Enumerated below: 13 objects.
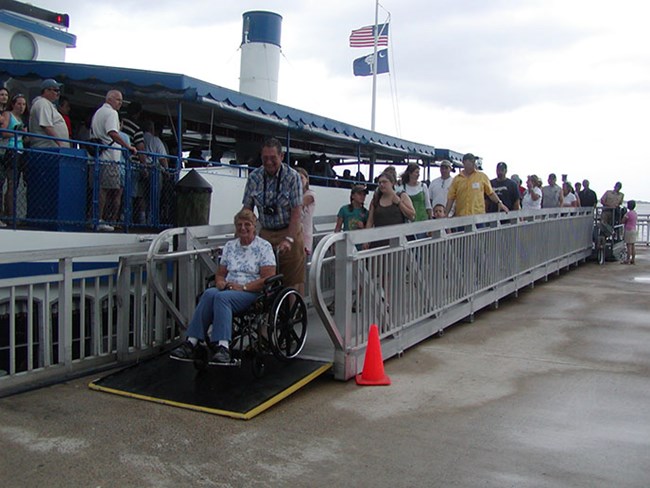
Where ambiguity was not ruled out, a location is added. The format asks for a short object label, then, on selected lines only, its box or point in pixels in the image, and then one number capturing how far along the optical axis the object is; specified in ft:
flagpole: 85.62
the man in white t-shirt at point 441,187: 34.24
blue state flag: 88.84
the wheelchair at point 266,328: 16.84
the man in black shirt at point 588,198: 56.75
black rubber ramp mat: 15.48
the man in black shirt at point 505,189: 35.81
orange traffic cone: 17.85
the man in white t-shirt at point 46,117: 25.75
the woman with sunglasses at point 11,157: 23.22
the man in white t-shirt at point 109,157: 26.32
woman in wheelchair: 16.49
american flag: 87.40
